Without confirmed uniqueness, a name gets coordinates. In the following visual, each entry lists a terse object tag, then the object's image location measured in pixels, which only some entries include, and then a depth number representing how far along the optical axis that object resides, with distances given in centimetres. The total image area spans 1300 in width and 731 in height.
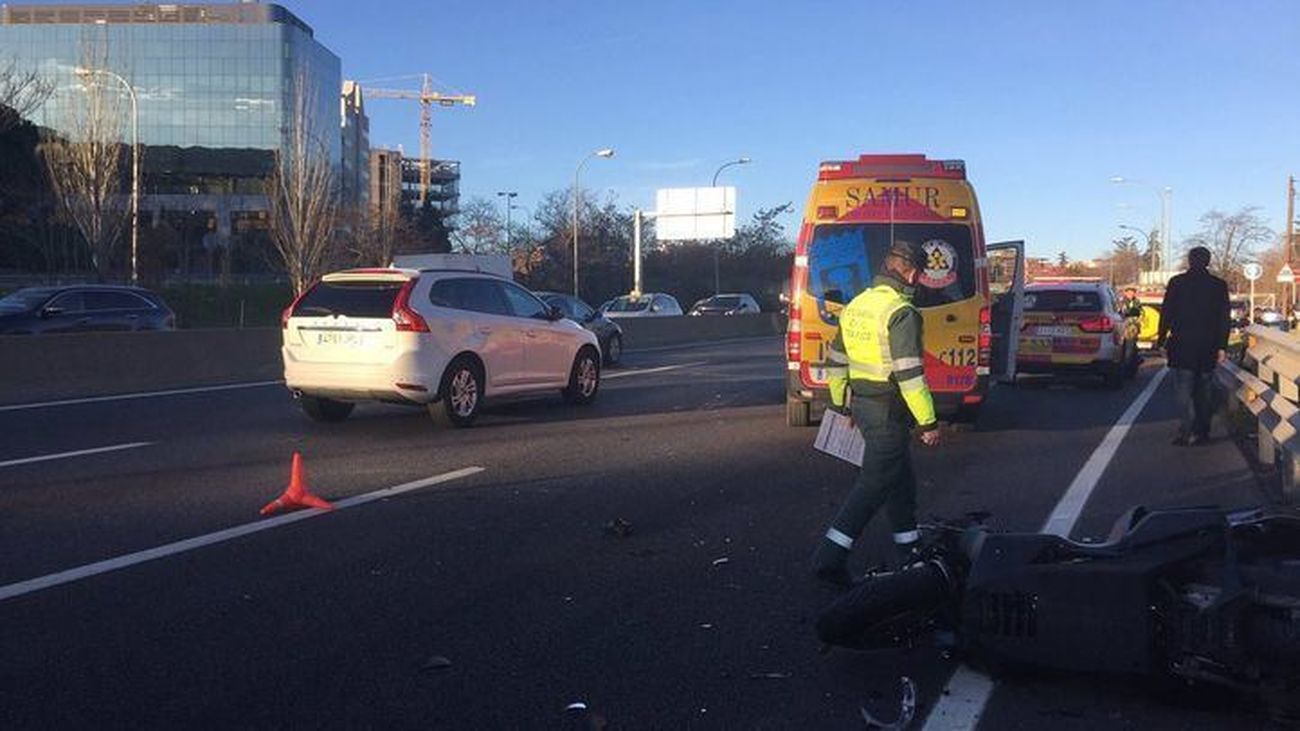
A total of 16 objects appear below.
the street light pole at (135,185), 3559
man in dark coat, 1110
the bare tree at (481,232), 7644
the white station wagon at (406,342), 1181
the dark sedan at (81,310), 1994
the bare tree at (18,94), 3012
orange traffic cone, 807
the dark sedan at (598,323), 2297
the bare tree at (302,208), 4238
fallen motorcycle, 423
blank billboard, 5653
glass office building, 8606
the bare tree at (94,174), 3472
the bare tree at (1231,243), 7350
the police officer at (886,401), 601
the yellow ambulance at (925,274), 1145
